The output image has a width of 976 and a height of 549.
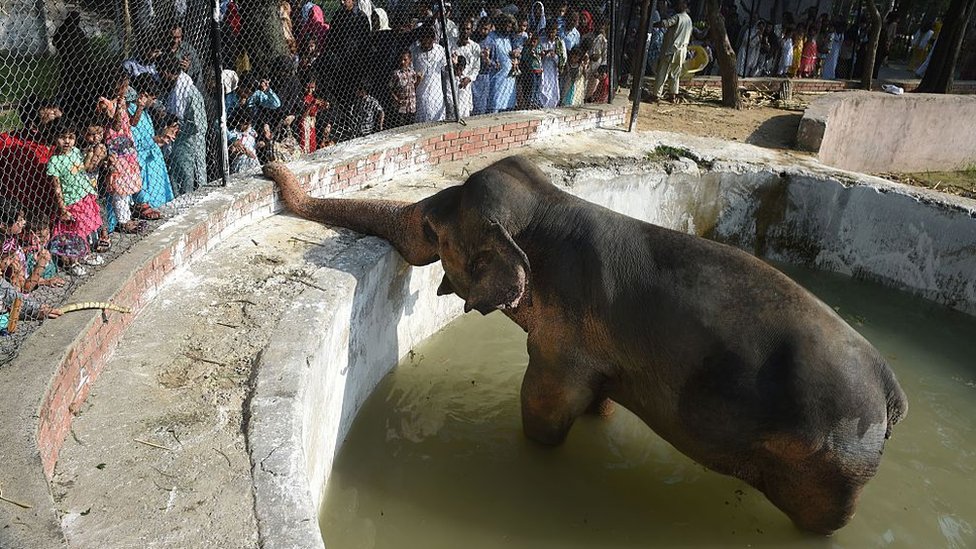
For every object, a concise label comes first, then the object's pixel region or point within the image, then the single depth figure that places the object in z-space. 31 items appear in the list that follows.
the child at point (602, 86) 11.30
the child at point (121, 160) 5.71
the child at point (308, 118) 8.02
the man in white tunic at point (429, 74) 9.15
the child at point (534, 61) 10.73
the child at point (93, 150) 5.55
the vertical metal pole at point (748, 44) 17.96
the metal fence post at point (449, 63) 8.57
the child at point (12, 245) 4.79
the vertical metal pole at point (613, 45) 10.54
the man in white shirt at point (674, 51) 14.23
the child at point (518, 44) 10.60
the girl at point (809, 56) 18.41
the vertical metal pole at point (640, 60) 10.27
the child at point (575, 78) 11.35
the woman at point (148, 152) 6.20
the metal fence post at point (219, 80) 6.25
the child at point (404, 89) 8.88
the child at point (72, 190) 5.31
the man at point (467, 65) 9.89
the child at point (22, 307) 4.46
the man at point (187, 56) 6.77
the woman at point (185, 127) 6.70
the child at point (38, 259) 4.84
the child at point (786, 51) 18.02
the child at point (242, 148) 7.27
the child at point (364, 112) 8.60
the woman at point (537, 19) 11.38
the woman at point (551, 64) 10.98
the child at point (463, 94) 9.80
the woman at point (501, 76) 10.47
